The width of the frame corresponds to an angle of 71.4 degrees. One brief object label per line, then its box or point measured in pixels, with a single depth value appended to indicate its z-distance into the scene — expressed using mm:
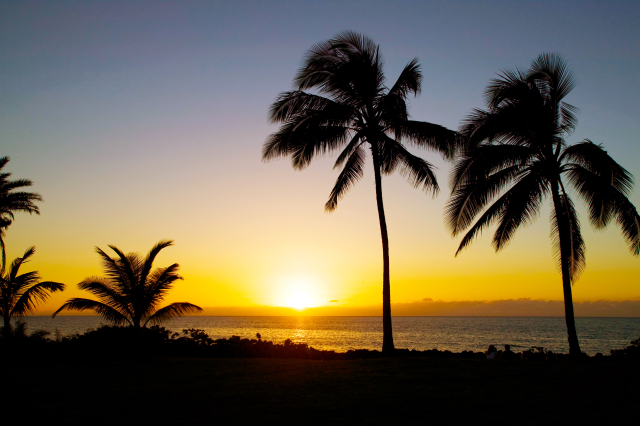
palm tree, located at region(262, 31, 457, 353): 17438
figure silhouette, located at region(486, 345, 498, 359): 15563
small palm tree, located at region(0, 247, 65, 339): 18750
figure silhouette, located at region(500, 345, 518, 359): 17391
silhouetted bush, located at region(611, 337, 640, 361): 15414
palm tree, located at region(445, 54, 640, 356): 15656
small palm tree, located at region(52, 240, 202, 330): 17547
